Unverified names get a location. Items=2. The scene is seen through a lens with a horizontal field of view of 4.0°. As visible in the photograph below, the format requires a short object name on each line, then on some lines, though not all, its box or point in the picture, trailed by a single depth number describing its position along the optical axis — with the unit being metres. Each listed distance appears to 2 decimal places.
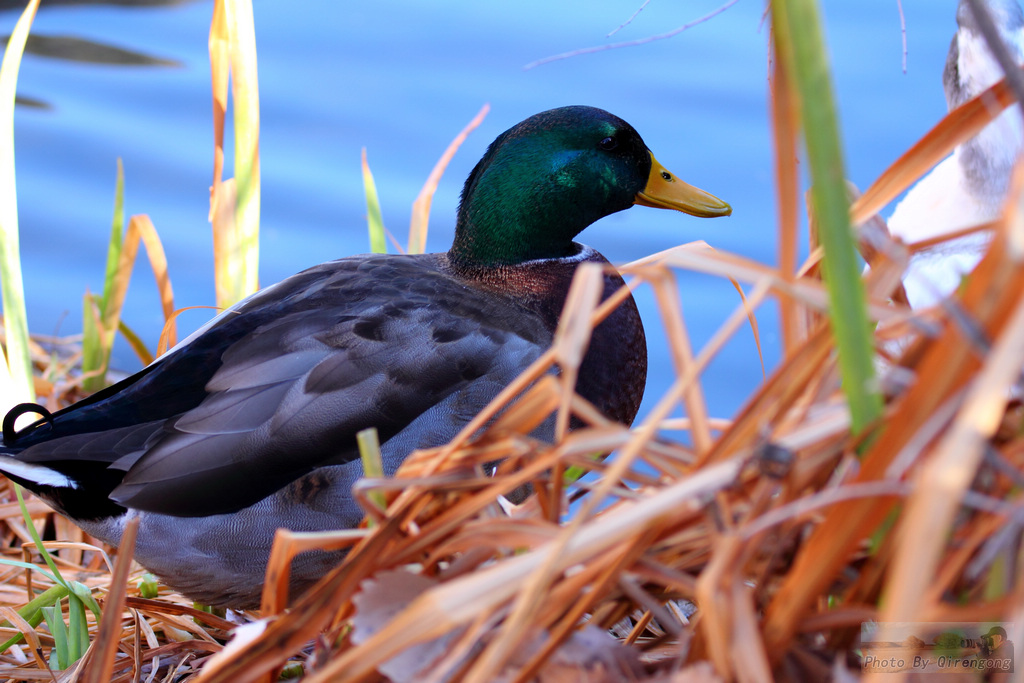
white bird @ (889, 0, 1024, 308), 7.27
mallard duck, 7.25
